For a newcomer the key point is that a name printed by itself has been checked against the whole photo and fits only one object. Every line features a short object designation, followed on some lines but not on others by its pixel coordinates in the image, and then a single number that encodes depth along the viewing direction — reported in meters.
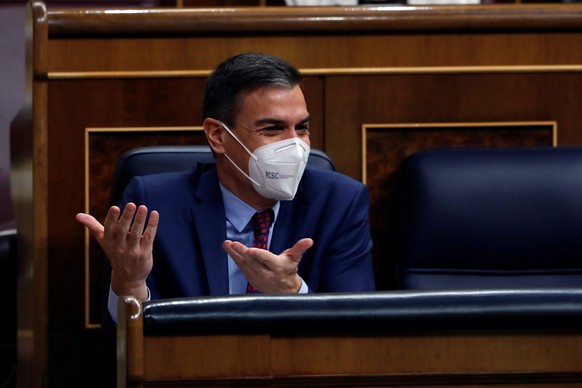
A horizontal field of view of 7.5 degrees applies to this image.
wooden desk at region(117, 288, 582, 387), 6.83
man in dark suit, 7.64
